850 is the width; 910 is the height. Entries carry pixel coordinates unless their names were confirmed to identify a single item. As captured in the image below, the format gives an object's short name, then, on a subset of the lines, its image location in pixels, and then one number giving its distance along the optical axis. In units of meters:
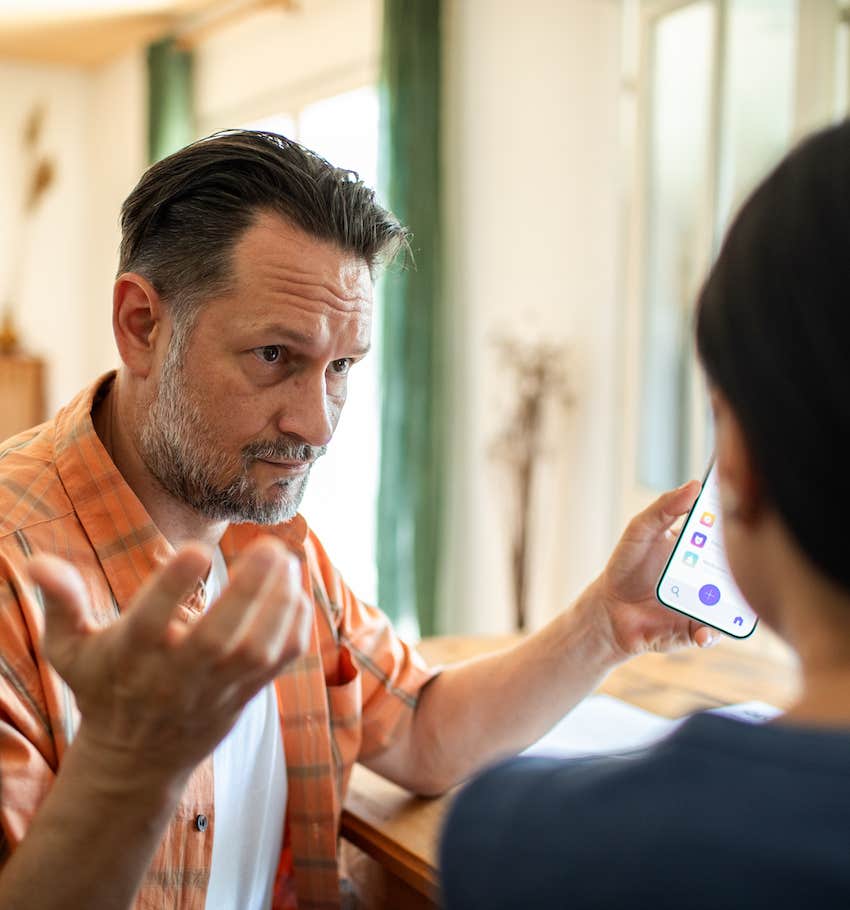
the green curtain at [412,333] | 3.68
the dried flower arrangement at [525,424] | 3.30
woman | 0.43
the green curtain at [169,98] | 5.52
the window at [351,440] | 4.54
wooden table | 1.09
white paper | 1.27
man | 1.02
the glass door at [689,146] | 2.54
